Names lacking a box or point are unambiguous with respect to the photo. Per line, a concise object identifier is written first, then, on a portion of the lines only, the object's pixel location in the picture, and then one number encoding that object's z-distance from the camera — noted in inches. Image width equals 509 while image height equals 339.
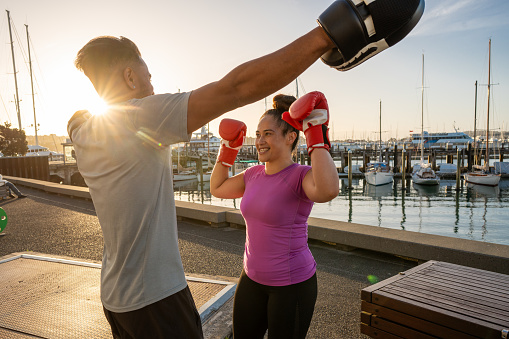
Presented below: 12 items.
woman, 81.4
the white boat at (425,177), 1263.5
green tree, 1504.7
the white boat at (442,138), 3395.4
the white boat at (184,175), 1563.7
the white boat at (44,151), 1972.3
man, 44.4
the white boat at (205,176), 1612.5
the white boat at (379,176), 1346.0
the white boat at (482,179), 1204.5
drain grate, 117.4
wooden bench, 88.4
